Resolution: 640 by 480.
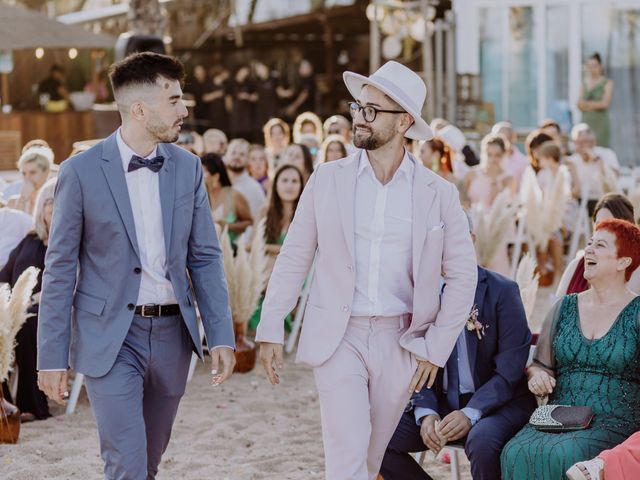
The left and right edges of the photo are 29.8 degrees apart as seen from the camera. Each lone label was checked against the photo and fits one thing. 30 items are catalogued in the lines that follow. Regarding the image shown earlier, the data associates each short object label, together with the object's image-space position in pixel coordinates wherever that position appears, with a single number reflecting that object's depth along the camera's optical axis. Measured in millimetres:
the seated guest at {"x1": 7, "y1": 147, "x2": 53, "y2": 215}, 8812
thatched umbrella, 15680
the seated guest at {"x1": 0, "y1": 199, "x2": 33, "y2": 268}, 7582
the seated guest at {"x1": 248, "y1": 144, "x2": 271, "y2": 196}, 12047
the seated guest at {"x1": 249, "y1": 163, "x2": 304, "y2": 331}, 9309
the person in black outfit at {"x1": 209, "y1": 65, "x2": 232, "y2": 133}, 21594
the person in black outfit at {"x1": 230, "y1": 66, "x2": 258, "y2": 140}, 21578
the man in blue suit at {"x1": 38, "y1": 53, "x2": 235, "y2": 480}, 4066
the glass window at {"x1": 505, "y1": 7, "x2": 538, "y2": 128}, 20062
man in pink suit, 4316
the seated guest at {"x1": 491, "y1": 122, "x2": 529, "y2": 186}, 13516
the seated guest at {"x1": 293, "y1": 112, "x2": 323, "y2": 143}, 13719
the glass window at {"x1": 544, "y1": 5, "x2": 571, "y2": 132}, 19828
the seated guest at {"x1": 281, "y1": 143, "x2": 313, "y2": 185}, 10281
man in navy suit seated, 4910
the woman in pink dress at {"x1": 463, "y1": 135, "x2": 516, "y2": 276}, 11508
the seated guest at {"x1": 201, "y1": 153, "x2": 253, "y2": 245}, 9836
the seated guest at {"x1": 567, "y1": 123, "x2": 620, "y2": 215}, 12055
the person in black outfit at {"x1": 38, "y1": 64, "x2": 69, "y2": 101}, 20031
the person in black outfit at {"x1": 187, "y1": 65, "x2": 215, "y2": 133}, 21812
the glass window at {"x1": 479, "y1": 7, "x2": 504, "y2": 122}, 20312
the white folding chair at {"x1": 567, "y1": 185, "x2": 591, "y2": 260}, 12180
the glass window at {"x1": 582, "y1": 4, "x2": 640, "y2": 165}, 19500
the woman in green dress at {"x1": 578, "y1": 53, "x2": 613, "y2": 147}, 16625
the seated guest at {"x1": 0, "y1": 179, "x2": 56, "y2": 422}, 7246
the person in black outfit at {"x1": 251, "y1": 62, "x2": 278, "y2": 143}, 21703
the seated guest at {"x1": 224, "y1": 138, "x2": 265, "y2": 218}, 10836
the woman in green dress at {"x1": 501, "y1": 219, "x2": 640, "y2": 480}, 4625
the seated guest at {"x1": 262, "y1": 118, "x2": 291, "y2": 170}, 13485
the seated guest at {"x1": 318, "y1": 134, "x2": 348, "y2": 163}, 10281
